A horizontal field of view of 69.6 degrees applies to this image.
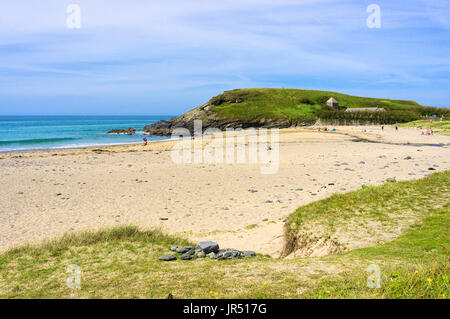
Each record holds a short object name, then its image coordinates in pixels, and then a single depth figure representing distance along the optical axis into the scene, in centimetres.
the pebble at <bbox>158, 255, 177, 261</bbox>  859
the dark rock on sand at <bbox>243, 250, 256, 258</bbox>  886
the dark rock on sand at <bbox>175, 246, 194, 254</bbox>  924
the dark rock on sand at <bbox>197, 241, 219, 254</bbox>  902
